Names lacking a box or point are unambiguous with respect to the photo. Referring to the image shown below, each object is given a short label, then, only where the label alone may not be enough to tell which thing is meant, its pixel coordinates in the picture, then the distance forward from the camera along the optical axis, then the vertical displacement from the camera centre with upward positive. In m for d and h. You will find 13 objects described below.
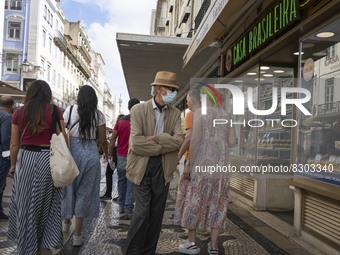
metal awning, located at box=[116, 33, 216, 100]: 9.06 +2.22
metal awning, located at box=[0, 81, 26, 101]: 13.70 +1.35
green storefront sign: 4.83 +1.65
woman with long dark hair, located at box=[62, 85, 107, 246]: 4.29 -0.33
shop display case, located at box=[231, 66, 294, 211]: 6.24 -0.17
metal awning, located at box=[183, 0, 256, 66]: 5.43 +1.87
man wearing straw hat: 3.46 -0.28
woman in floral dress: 4.07 -0.52
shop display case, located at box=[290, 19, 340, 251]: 4.07 -0.08
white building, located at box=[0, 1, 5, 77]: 25.27 +7.61
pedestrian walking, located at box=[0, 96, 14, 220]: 5.44 -0.14
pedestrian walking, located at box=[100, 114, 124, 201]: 7.32 -1.04
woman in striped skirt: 3.44 -0.45
